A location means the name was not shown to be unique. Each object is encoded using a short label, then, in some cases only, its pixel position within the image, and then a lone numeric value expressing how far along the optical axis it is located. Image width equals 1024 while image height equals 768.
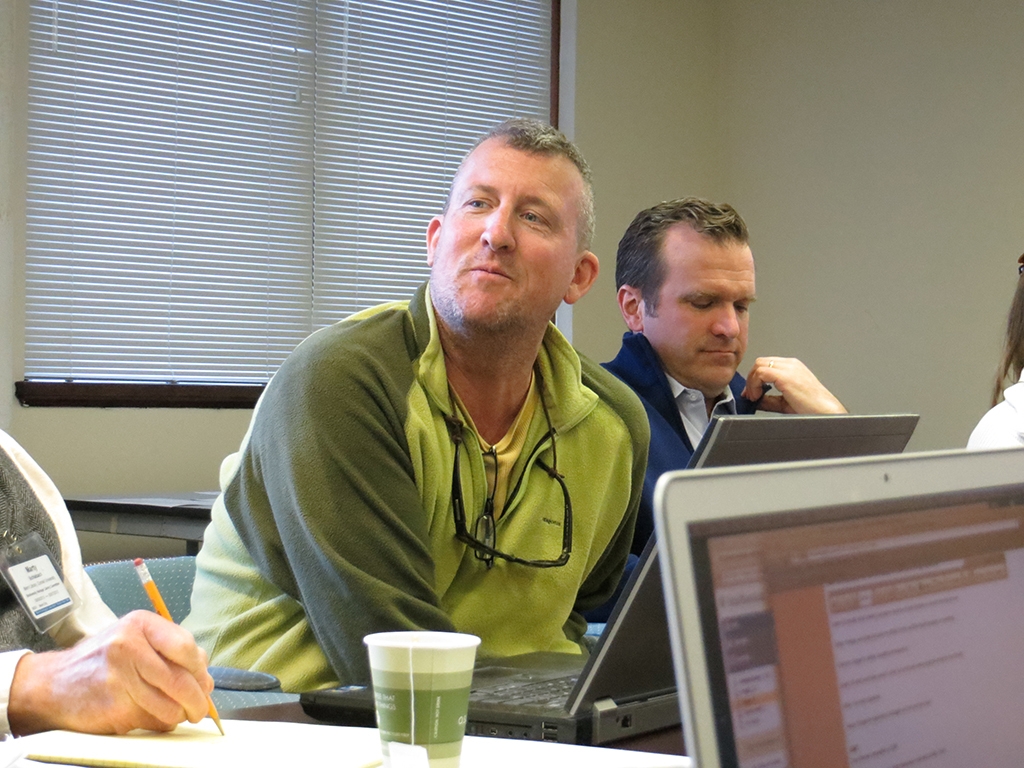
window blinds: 5.00
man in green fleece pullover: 3.63
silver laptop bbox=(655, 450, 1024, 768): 1.71
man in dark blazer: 4.28
